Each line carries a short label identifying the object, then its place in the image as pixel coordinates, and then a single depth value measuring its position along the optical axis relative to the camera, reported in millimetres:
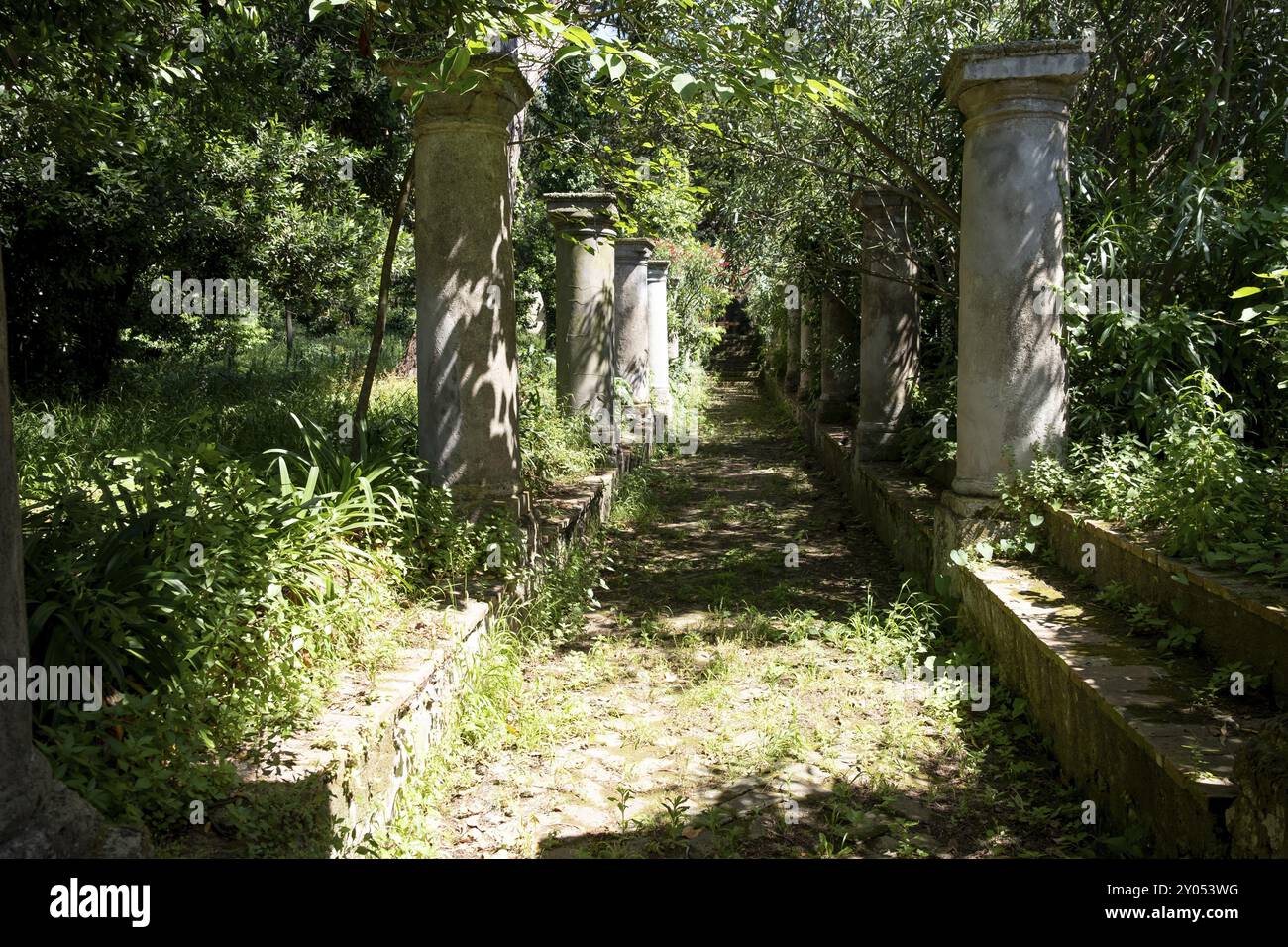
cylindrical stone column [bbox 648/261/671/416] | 16375
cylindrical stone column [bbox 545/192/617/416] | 10719
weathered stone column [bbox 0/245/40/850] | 1973
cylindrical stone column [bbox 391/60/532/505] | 5426
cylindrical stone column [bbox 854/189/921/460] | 9523
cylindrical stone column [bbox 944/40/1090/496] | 5285
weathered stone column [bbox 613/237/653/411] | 13523
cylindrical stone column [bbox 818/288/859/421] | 12289
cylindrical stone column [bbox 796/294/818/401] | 14566
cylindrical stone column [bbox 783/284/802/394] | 17750
